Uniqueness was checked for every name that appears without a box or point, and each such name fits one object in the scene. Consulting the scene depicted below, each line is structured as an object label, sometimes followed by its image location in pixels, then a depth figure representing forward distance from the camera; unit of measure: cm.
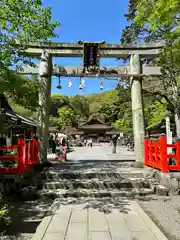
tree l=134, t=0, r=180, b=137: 530
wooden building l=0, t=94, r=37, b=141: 556
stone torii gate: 906
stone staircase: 633
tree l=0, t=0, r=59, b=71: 529
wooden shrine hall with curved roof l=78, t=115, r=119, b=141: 5484
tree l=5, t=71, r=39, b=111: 538
